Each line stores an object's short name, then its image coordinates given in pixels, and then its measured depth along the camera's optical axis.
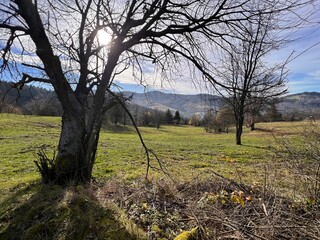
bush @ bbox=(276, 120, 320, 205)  2.90
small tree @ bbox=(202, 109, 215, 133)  48.44
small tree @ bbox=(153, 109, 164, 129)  62.56
